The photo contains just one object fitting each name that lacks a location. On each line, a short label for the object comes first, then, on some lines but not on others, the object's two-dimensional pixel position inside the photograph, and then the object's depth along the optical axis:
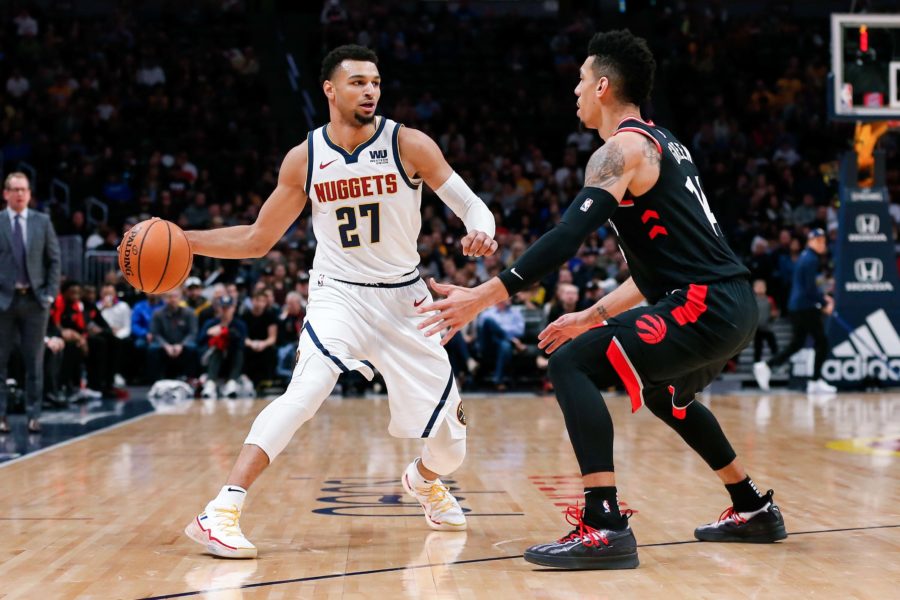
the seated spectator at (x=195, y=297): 16.09
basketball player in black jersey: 4.48
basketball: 5.36
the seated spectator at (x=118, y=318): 15.79
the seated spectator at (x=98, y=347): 14.62
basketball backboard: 14.10
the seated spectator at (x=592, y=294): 15.68
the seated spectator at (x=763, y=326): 16.45
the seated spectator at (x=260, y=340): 15.43
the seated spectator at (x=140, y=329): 15.83
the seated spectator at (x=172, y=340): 15.51
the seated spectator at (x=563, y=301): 14.76
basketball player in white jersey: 5.46
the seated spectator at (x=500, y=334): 15.58
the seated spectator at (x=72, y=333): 13.59
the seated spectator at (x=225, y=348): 15.03
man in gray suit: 9.62
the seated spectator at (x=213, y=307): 15.42
